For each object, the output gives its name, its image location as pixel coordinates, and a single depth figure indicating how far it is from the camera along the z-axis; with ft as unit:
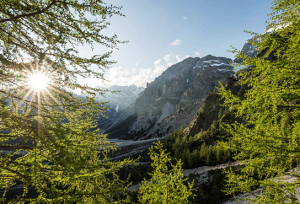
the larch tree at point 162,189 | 15.89
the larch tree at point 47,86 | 7.22
